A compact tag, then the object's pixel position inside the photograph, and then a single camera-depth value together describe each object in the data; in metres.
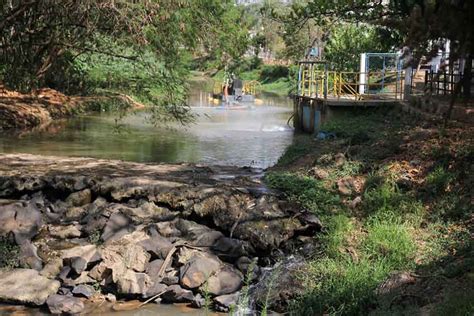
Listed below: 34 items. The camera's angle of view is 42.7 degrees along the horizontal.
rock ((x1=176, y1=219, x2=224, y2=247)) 10.31
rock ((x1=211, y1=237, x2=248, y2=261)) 9.90
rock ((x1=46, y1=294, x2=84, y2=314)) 8.26
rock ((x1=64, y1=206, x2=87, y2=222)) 11.48
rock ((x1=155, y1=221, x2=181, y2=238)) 10.56
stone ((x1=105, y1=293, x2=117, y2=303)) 8.70
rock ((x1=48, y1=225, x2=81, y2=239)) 10.69
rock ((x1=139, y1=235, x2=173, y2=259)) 9.68
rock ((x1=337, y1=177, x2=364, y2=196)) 11.99
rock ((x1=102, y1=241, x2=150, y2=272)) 9.17
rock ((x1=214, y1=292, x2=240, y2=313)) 8.48
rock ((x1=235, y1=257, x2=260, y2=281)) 9.40
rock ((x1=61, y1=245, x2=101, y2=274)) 9.23
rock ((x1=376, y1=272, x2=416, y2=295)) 7.65
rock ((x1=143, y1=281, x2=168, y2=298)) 8.75
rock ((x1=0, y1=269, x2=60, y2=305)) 8.48
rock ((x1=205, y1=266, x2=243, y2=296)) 8.81
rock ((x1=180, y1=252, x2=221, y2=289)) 8.85
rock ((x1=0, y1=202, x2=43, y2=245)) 10.41
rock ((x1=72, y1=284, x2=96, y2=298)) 8.73
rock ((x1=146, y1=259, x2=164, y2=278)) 9.22
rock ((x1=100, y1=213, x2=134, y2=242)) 10.37
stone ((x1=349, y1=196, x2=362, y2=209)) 11.30
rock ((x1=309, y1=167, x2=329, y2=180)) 12.91
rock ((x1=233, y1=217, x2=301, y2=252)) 10.25
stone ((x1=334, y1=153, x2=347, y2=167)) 13.48
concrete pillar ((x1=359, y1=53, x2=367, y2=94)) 23.81
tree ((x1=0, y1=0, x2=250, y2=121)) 13.70
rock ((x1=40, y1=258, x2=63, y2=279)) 9.25
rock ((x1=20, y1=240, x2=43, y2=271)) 9.52
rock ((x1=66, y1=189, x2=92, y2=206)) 12.06
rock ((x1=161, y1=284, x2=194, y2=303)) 8.70
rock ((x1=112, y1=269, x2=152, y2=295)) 8.72
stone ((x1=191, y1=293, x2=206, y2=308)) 8.57
